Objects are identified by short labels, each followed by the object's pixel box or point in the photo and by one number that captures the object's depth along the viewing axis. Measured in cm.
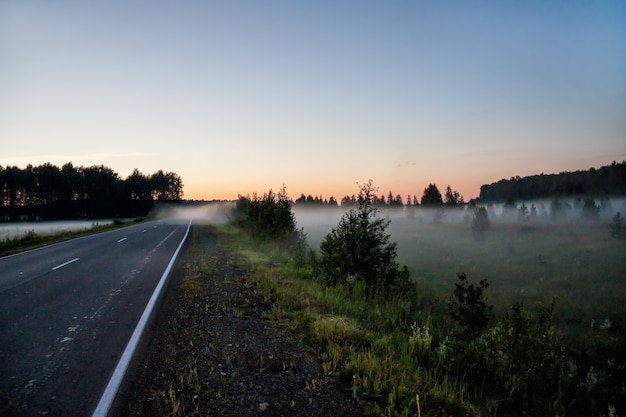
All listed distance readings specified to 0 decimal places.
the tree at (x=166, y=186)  13600
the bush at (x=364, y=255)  1032
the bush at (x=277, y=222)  2056
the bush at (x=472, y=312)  686
